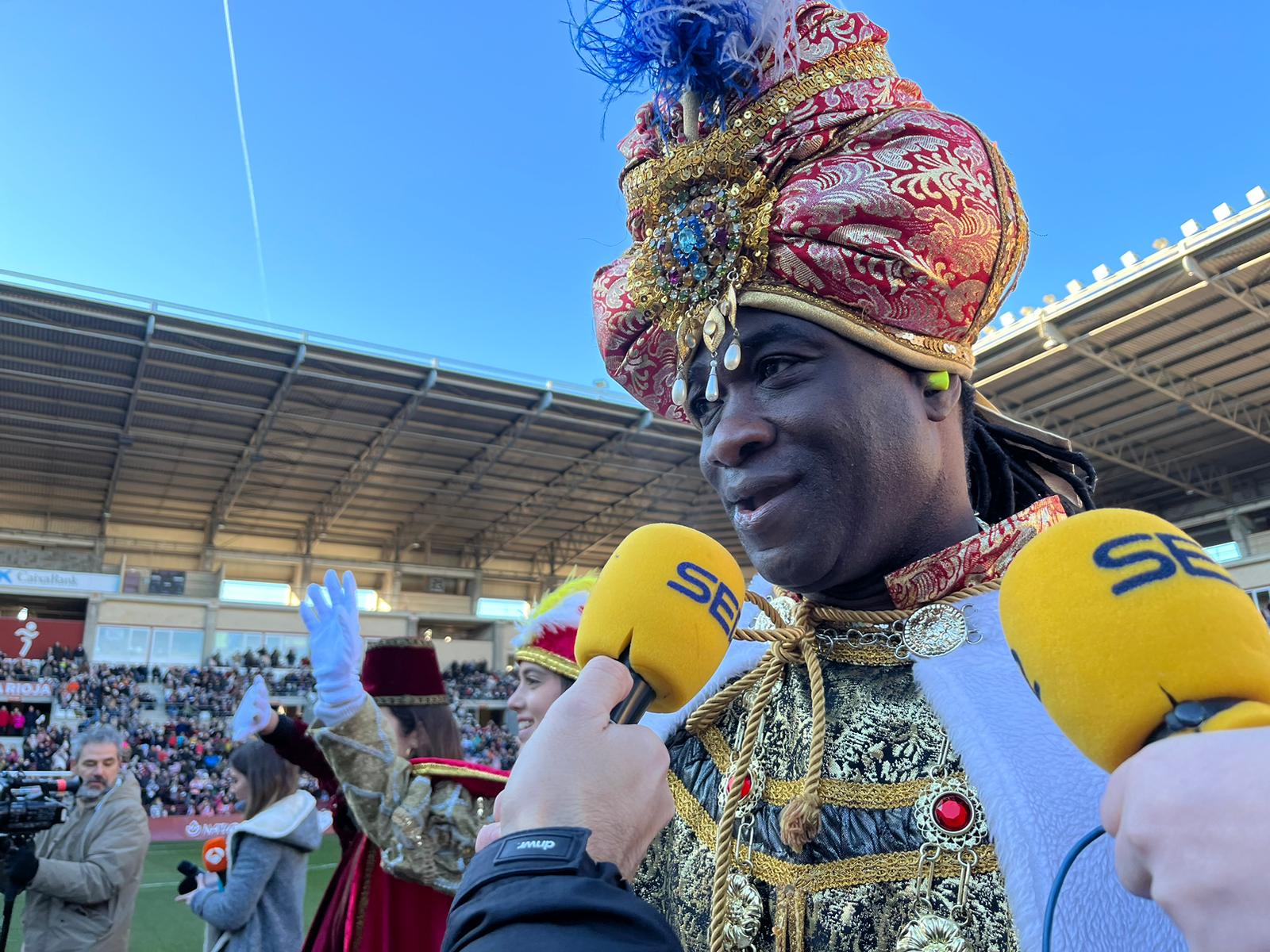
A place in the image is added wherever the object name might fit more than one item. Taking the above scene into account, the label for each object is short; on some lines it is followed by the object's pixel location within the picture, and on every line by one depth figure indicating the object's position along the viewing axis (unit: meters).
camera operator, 4.43
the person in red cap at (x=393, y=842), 3.55
